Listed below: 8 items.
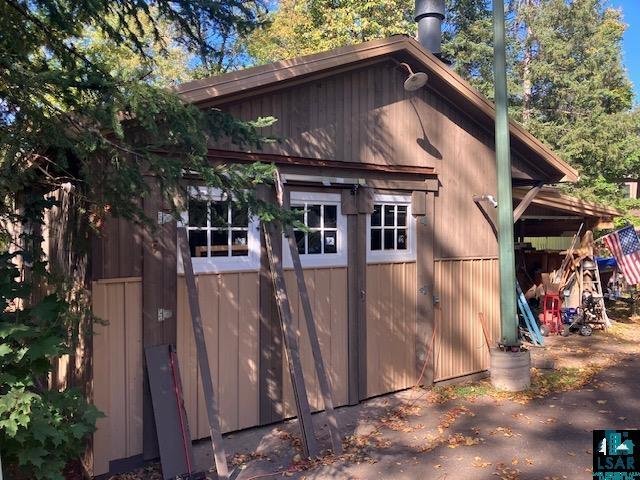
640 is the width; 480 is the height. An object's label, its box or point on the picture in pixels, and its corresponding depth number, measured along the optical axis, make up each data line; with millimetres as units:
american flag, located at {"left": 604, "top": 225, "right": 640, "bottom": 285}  11531
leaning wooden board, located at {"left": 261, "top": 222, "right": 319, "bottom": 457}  5184
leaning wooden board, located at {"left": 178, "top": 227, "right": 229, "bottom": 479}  4551
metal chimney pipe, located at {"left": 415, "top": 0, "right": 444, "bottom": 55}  8555
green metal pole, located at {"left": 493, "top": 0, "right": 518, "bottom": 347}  7273
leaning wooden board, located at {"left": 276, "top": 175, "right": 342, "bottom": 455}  5259
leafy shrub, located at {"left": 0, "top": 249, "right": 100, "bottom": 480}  3438
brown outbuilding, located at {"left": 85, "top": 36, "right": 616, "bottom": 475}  4984
